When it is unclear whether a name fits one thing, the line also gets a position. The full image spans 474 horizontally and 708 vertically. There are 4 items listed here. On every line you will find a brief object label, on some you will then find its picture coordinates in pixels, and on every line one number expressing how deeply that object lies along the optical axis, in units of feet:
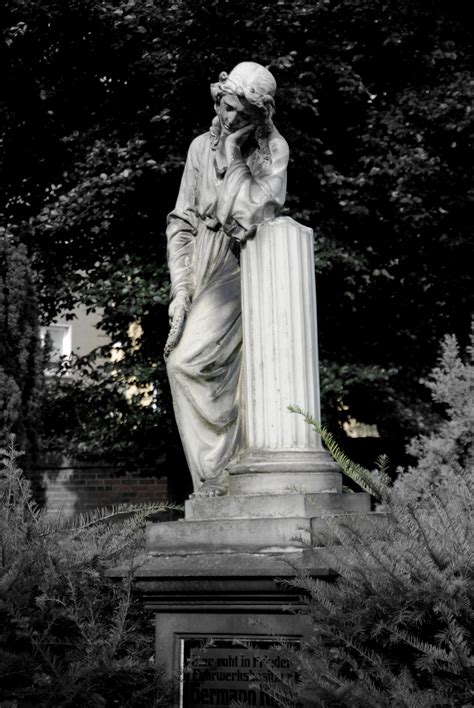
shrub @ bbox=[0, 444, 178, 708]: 13.96
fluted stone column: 16.28
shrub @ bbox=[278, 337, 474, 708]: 11.72
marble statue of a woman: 17.56
